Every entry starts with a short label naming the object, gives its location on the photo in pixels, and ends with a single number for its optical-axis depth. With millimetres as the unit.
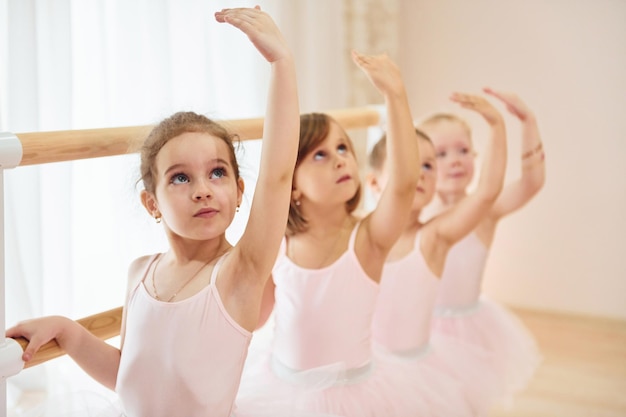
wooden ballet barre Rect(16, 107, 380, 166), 1070
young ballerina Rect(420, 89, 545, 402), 1904
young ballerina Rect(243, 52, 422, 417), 1421
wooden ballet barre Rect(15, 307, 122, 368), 1272
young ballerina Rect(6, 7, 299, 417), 1104
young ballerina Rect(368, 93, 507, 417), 1685
